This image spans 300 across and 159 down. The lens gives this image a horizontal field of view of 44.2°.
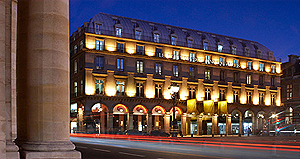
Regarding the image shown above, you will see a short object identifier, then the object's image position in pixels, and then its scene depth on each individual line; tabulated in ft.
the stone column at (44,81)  35.45
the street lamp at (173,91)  121.08
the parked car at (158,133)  178.70
